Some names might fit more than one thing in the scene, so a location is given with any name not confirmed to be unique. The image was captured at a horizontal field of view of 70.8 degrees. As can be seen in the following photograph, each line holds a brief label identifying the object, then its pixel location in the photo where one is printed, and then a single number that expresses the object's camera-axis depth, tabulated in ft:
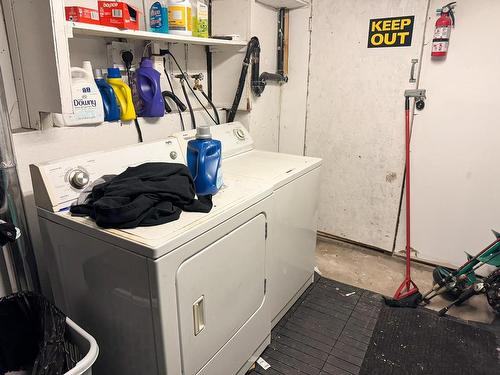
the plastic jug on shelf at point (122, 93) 5.94
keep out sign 8.04
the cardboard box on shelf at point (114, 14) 5.31
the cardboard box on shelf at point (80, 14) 4.94
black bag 4.00
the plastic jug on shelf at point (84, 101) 5.23
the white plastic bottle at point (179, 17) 6.19
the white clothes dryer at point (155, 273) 3.87
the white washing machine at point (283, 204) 6.16
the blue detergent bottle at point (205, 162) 5.02
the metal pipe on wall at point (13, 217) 4.64
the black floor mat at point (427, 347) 6.03
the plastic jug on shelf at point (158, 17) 6.10
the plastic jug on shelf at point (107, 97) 5.77
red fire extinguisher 7.44
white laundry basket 3.60
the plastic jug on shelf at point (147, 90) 6.43
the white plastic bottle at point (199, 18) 6.97
